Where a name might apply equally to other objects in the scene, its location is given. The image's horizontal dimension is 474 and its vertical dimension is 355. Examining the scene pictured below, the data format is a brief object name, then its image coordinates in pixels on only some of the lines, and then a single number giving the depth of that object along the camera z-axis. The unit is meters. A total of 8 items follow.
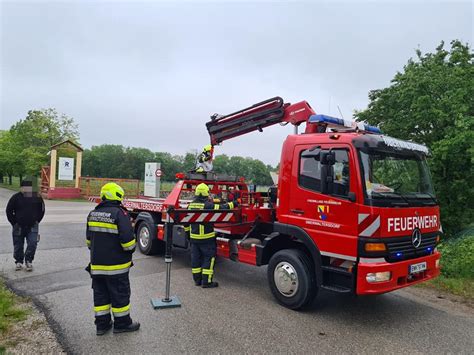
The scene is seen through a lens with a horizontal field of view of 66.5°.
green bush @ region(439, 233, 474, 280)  6.96
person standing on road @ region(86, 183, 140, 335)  4.06
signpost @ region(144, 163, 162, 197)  20.75
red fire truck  4.40
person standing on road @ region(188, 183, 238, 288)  5.99
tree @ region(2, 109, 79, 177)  26.55
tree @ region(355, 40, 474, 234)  10.99
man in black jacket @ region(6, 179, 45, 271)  6.41
